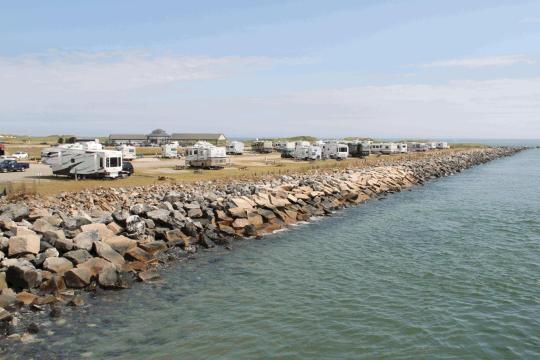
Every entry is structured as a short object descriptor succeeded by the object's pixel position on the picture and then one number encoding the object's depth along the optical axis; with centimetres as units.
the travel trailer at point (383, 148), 10806
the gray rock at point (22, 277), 1669
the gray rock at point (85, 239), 1966
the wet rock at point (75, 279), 1755
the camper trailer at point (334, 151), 8181
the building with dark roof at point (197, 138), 13675
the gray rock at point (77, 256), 1864
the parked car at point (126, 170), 4028
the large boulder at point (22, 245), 1827
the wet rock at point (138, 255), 2091
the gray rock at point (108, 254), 1958
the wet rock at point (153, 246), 2200
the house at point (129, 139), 14088
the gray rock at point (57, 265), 1766
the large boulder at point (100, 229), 2156
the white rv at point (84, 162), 3778
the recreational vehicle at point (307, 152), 7644
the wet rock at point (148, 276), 1888
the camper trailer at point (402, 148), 11654
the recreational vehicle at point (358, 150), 9344
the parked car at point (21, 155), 6379
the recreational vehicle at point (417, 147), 12824
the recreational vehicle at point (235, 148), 8644
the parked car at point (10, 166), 4330
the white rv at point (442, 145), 15325
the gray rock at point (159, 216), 2477
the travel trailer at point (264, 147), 9781
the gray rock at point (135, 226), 2300
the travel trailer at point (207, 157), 5238
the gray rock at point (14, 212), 2197
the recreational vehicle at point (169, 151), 7325
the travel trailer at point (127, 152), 6464
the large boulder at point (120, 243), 2097
